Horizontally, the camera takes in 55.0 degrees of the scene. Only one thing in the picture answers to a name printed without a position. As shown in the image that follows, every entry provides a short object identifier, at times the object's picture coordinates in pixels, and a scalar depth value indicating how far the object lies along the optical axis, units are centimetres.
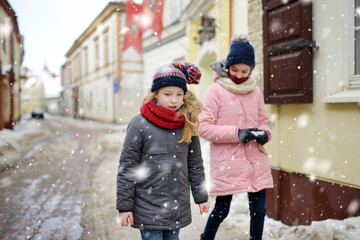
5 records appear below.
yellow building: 301
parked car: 4262
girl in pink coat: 273
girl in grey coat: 206
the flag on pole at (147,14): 1005
